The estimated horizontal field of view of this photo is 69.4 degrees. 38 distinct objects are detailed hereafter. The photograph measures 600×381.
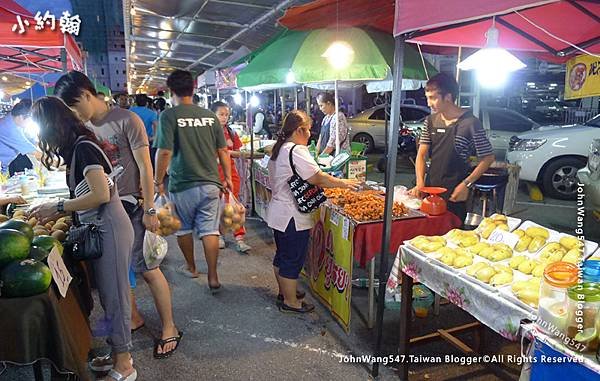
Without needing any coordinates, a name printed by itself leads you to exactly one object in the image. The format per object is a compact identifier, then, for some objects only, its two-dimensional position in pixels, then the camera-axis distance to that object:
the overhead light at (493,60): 3.07
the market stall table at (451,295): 2.10
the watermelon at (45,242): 2.35
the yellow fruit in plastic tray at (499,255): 2.56
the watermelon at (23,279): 1.98
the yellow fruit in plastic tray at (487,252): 2.61
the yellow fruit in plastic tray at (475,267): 2.41
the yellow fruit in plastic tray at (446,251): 2.71
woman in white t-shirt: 3.61
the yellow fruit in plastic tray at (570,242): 2.45
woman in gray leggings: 2.49
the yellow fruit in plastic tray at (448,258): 2.59
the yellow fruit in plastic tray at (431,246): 2.80
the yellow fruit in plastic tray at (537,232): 2.67
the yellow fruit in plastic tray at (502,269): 2.36
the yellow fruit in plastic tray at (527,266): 2.37
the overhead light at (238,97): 12.35
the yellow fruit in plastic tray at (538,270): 2.31
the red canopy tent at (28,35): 5.09
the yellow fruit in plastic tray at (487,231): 2.93
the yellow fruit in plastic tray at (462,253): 2.64
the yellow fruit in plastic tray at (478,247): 2.72
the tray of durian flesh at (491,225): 2.94
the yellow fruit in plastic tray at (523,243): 2.64
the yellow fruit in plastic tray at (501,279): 2.25
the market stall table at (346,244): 3.47
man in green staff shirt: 4.16
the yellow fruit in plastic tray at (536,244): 2.59
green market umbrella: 4.70
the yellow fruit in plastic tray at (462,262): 2.54
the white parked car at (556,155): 8.12
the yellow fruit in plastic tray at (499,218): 3.04
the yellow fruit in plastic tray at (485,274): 2.31
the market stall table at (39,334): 1.97
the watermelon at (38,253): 2.19
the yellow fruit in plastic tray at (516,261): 2.44
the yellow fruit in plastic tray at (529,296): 2.02
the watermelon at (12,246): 2.11
